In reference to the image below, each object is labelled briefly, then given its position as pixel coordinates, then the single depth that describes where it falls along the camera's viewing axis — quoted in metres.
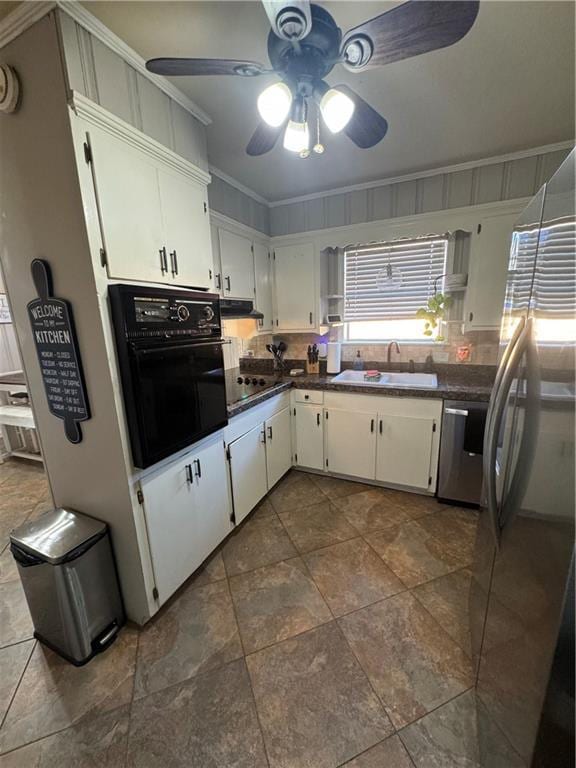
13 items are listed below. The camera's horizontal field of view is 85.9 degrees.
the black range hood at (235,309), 2.03
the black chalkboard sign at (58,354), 1.32
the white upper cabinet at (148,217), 1.26
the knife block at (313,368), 3.13
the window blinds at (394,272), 2.79
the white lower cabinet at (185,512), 1.53
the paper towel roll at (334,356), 3.03
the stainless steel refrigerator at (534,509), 0.62
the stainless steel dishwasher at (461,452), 2.25
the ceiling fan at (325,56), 0.85
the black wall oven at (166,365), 1.31
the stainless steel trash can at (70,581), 1.34
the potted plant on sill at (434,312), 2.67
